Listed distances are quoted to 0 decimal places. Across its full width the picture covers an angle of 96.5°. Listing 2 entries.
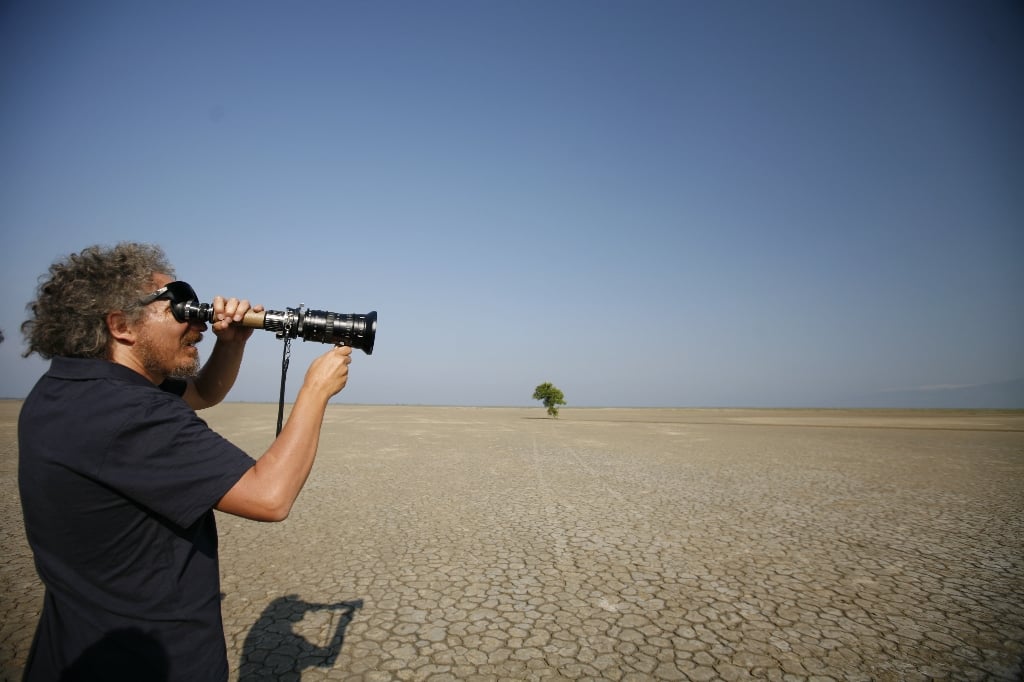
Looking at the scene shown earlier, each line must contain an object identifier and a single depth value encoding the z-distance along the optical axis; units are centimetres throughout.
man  130
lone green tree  4488
